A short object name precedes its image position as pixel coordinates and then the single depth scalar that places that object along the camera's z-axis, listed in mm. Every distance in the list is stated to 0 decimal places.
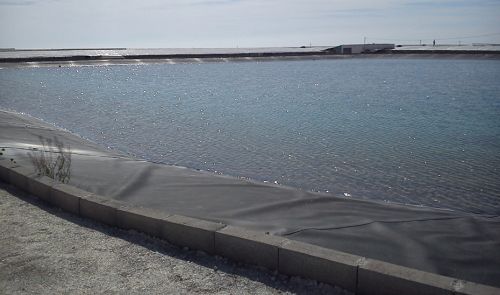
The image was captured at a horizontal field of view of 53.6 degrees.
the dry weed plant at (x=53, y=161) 7648
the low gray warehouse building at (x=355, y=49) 85812
